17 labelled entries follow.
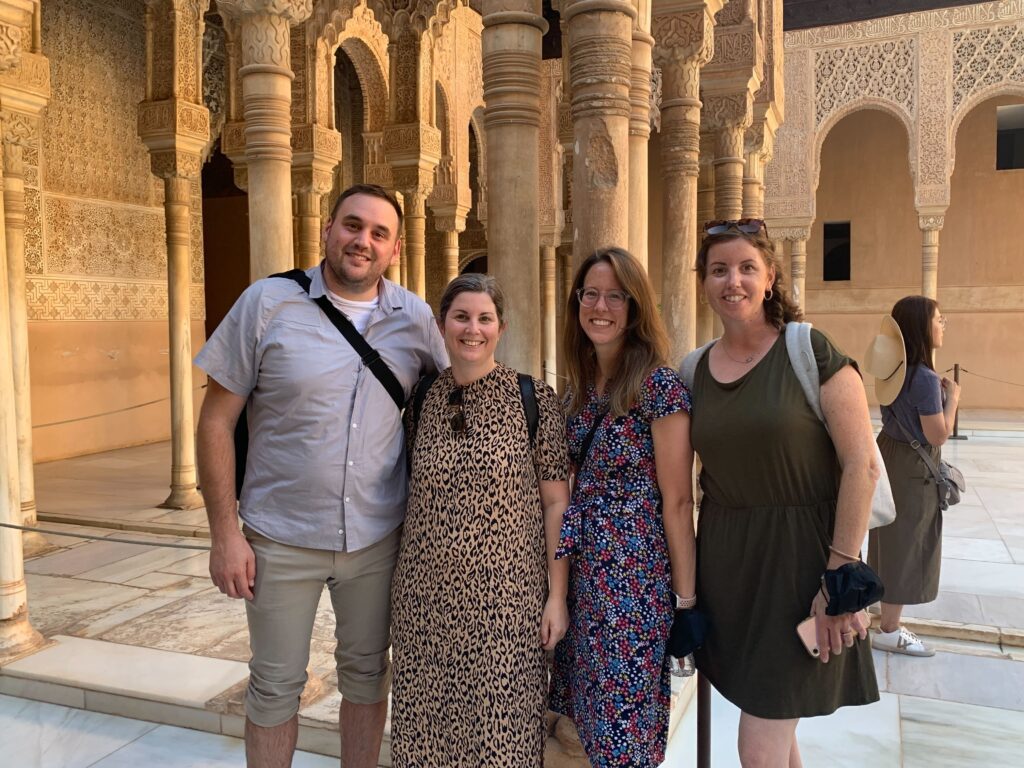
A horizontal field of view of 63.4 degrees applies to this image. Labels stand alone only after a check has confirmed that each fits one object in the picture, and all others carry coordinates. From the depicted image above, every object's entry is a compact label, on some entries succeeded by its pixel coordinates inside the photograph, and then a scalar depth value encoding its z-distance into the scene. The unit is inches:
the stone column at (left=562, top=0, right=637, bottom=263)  124.1
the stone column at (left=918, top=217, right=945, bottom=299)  555.2
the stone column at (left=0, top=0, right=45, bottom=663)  135.0
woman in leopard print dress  69.2
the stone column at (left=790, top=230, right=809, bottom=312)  587.2
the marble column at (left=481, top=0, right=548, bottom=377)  131.1
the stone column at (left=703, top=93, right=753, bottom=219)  272.2
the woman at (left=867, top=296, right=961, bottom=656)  129.7
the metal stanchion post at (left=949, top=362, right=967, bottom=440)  444.8
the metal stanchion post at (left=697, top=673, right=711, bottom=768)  75.8
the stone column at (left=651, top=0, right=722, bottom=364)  212.7
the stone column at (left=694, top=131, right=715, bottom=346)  311.6
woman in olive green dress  63.6
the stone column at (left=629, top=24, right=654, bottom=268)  150.2
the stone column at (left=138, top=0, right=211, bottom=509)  259.4
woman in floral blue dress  67.7
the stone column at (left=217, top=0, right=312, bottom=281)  169.9
